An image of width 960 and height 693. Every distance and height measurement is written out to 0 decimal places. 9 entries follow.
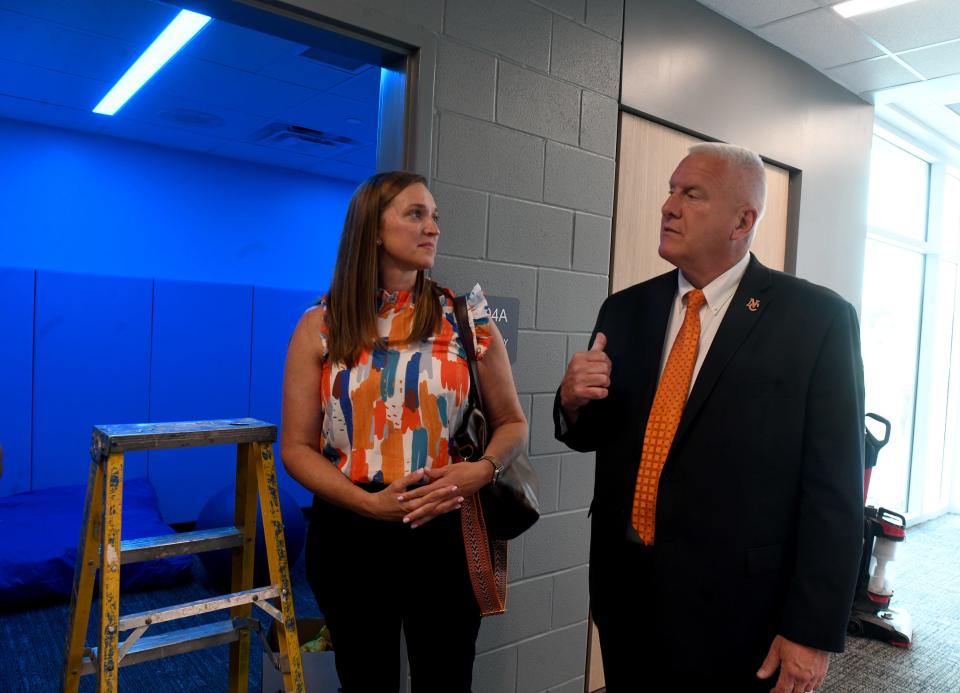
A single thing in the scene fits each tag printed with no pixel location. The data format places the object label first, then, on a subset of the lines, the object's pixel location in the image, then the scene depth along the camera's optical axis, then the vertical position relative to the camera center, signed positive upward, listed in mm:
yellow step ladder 1524 -560
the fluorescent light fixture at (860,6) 2914 +1417
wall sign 2266 +49
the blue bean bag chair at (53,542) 3379 -1189
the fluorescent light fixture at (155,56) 3381 +1377
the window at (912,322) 5141 +234
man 1341 -244
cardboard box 2008 -1005
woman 1530 -262
